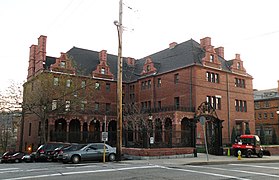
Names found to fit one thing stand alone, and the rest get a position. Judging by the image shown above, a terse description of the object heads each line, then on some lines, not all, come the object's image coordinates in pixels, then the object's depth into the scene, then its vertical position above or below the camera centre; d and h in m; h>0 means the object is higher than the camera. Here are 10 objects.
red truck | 25.48 -1.98
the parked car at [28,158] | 27.54 -3.30
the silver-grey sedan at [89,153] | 20.16 -2.16
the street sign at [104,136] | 19.73 -0.87
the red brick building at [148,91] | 36.07 +4.71
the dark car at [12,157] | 29.55 -3.47
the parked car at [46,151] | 25.00 -2.43
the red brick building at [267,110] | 63.22 +2.95
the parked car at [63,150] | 21.13 -1.98
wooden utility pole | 20.17 +2.09
